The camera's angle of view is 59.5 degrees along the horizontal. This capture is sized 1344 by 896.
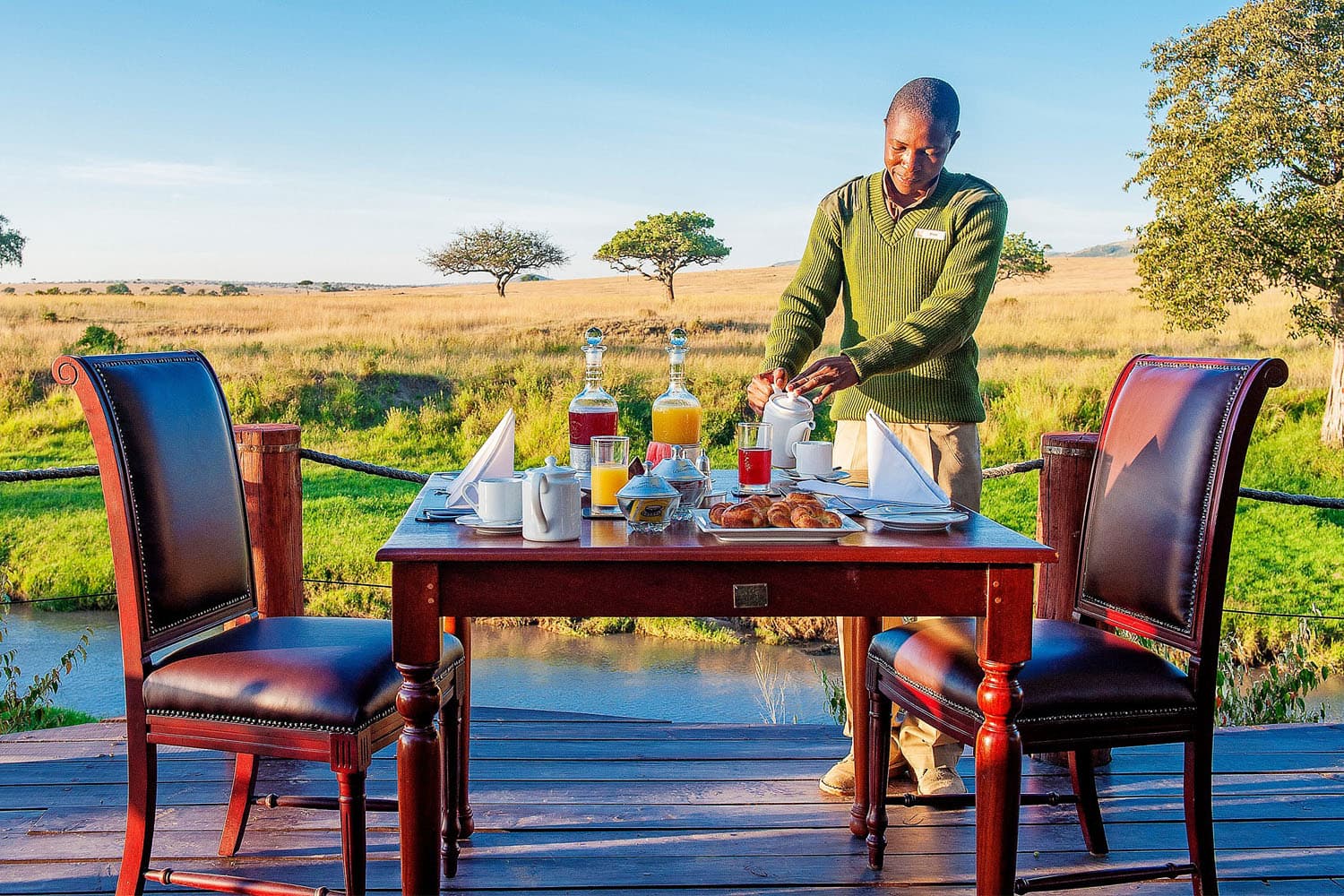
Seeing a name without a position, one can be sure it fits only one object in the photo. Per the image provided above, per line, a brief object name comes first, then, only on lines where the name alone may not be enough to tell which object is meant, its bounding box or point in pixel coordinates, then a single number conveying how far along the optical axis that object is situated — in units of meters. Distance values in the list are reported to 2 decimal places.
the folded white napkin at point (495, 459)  2.08
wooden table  1.74
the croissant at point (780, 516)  1.83
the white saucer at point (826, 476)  2.41
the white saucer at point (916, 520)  1.88
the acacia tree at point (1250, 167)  11.37
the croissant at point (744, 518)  1.83
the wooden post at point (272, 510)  2.93
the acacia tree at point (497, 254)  32.19
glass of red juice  2.17
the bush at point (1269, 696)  3.93
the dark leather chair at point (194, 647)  1.90
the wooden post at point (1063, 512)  2.88
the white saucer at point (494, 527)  1.85
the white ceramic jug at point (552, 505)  1.75
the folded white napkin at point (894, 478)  2.05
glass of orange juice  2.02
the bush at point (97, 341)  17.33
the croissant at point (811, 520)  1.81
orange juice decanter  2.25
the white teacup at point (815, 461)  2.42
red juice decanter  2.25
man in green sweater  2.61
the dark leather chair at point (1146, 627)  1.98
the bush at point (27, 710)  4.19
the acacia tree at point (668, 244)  29.08
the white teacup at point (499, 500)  1.85
